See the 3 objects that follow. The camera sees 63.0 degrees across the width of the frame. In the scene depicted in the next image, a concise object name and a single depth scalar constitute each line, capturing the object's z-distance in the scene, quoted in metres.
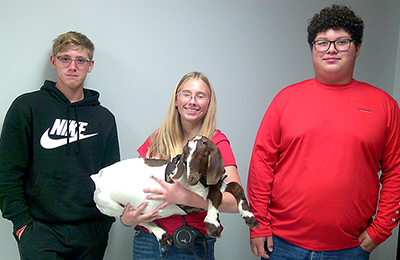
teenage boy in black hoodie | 1.55
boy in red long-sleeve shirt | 1.47
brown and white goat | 1.16
